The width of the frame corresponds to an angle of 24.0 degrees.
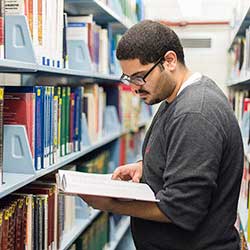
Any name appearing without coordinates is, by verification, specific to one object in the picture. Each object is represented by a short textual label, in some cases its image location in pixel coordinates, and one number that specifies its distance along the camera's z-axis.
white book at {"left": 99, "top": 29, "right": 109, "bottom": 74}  2.83
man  1.56
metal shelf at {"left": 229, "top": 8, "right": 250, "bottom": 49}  2.83
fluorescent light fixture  4.63
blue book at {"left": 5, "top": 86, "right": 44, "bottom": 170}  1.86
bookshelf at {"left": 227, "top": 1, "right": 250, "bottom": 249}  2.56
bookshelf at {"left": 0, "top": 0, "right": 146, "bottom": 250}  1.73
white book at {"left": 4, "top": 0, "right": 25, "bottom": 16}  1.81
